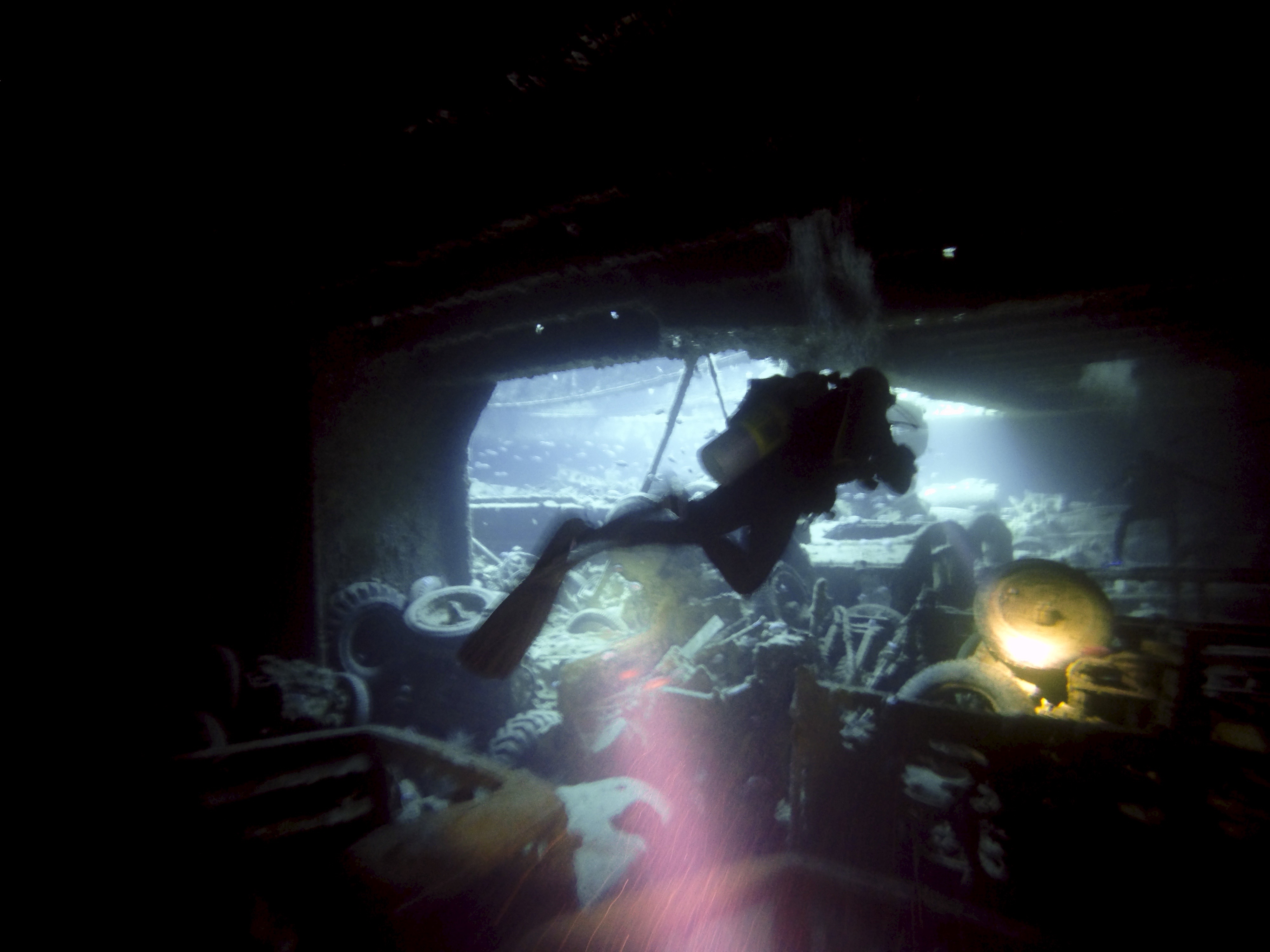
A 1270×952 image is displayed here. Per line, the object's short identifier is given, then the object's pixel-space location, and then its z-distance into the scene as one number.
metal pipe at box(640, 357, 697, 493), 5.54
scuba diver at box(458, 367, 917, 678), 2.86
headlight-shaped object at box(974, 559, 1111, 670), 3.64
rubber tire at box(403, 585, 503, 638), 5.31
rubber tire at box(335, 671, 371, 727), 4.34
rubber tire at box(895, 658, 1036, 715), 3.73
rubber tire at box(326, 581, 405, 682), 4.98
